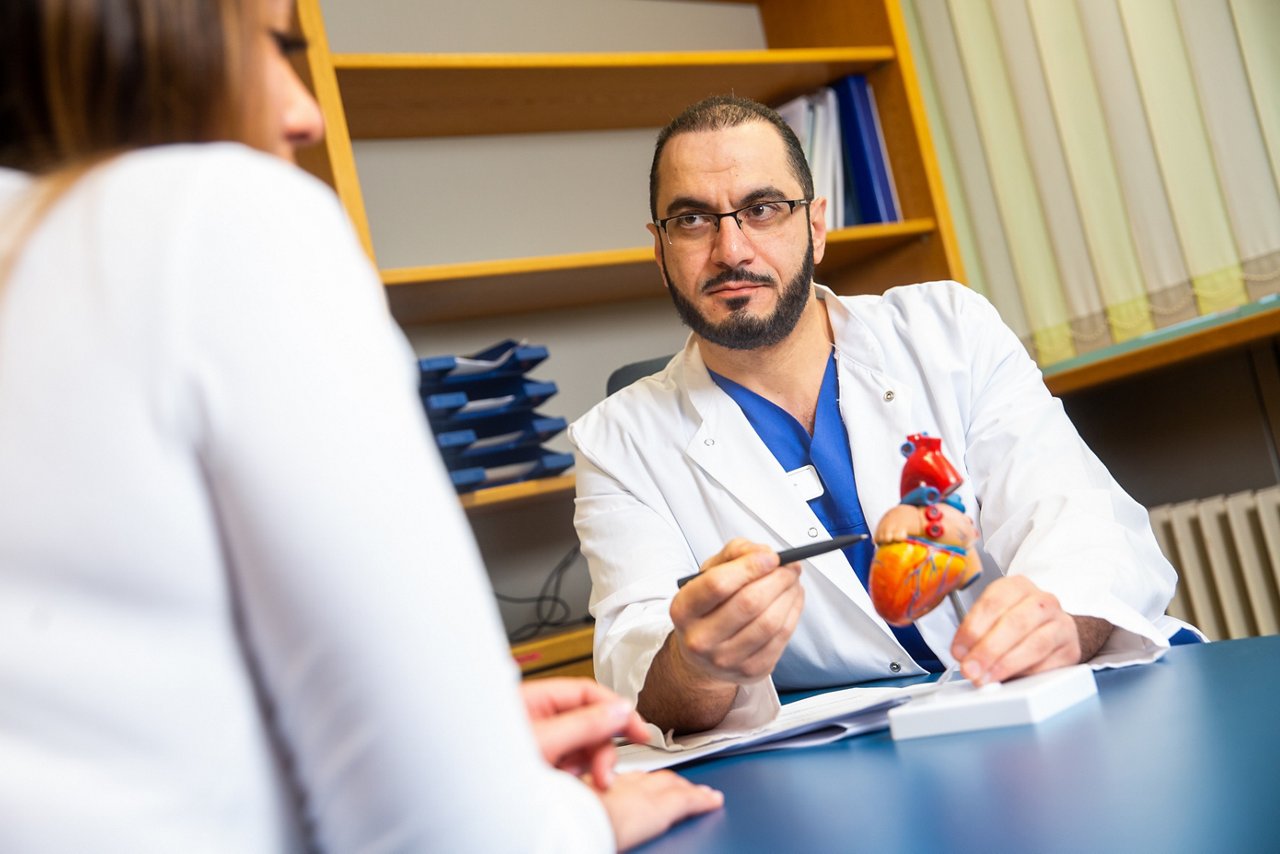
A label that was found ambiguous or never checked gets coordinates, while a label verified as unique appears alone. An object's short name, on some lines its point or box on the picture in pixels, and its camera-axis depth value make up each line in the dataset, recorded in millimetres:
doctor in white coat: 1329
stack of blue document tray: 2328
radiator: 2465
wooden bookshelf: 2367
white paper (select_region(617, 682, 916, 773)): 1045
